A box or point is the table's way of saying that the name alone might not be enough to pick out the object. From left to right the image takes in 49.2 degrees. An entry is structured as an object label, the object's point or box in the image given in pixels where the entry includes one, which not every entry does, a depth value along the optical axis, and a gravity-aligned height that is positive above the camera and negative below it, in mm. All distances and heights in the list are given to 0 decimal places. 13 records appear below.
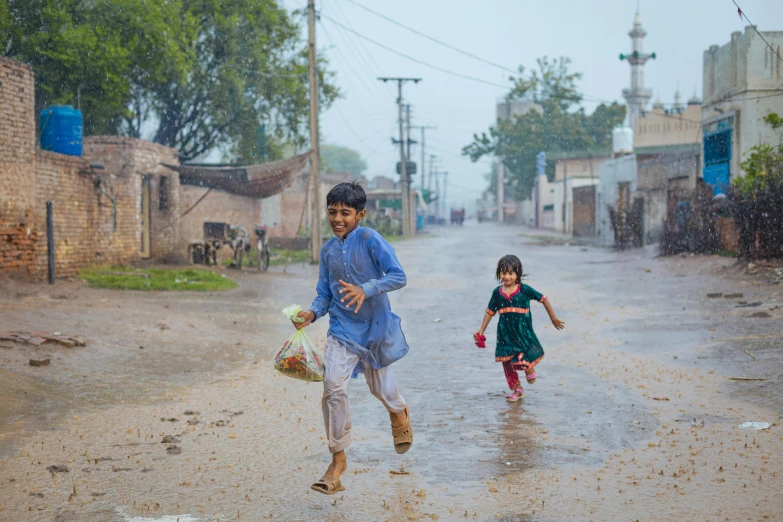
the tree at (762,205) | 17328 +665
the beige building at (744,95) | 24250 +4121
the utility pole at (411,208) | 62103 +2089
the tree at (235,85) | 30438 +5656
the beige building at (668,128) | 42875 +5628
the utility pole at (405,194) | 56594 +2799
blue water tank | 16578 +2079
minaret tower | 69188 +13015
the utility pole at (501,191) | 121869 +6654
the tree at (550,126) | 71000 +9492
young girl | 7160 -736
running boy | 4645 -469
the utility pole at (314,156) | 24391 +2287
